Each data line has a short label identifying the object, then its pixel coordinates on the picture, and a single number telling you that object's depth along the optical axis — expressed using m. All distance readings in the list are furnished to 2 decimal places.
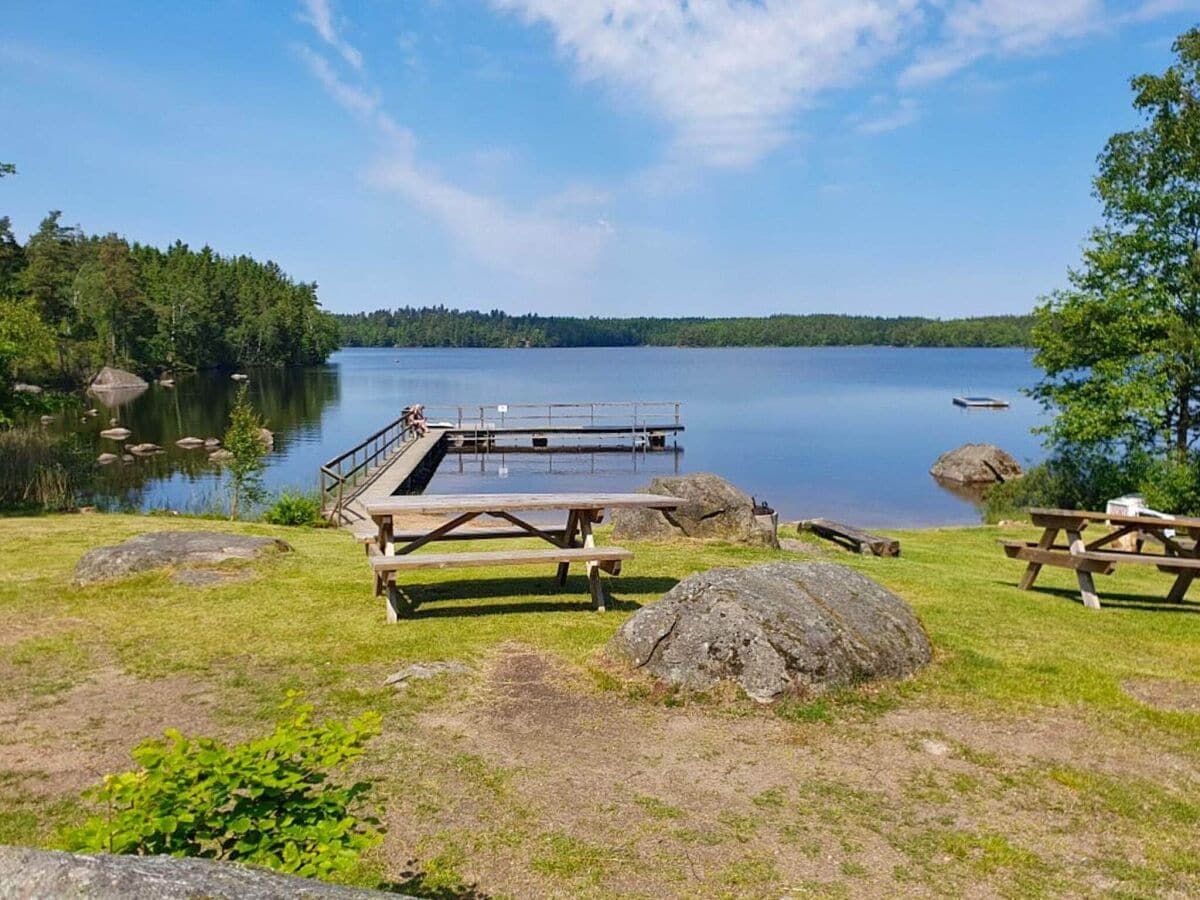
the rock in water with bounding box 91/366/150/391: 71.33
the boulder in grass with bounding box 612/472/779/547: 13.80
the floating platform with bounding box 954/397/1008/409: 69.50
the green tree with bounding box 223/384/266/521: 19.80
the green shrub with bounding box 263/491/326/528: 17.78
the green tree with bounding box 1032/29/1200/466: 22.56
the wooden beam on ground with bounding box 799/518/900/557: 13.94
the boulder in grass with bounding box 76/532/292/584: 9.75
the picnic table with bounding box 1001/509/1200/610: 9.41
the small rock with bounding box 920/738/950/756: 5.67
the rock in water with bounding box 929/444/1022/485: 33.56
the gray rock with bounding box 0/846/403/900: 2.08
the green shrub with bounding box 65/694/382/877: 2.57
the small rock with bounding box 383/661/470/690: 6.66
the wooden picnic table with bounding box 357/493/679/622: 8.42
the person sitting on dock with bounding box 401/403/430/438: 40.47
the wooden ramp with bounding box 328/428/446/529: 20.28
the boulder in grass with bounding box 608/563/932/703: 6.50
